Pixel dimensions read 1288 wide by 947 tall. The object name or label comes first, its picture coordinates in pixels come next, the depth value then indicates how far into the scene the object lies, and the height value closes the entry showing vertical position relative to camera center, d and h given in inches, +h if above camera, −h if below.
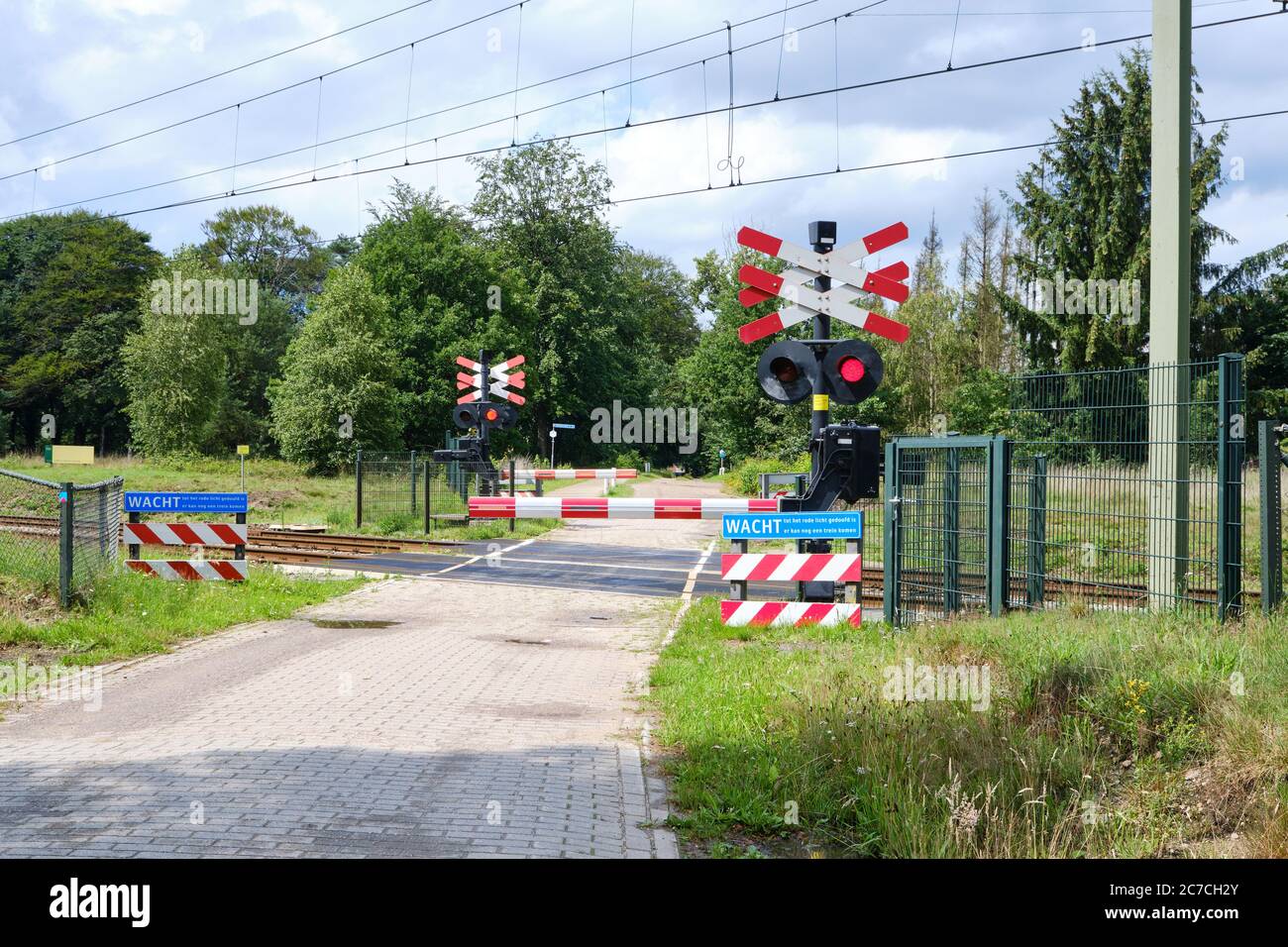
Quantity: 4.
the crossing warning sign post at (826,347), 444.8 +43.8
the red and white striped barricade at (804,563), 439.5 -43.9
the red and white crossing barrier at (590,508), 584.4 -29.5
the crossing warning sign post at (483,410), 1066.7 +41.8
